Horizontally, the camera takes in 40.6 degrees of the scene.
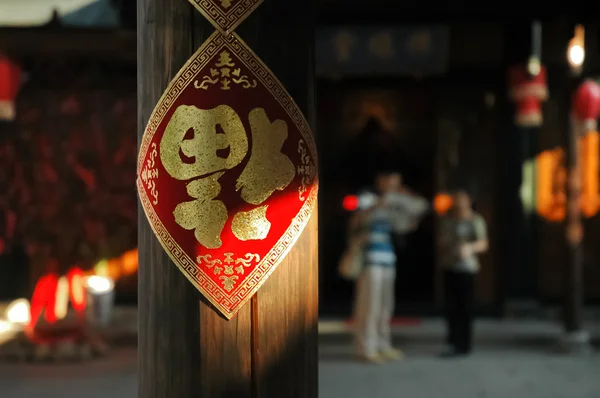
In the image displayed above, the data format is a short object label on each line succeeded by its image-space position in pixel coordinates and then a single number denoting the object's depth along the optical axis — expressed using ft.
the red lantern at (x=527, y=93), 33.04
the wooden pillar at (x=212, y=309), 6.35
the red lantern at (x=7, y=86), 29.86
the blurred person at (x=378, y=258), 27.96
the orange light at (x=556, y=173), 37.37
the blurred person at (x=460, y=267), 28.63
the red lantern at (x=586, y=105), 30.76
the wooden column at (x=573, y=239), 31.32
